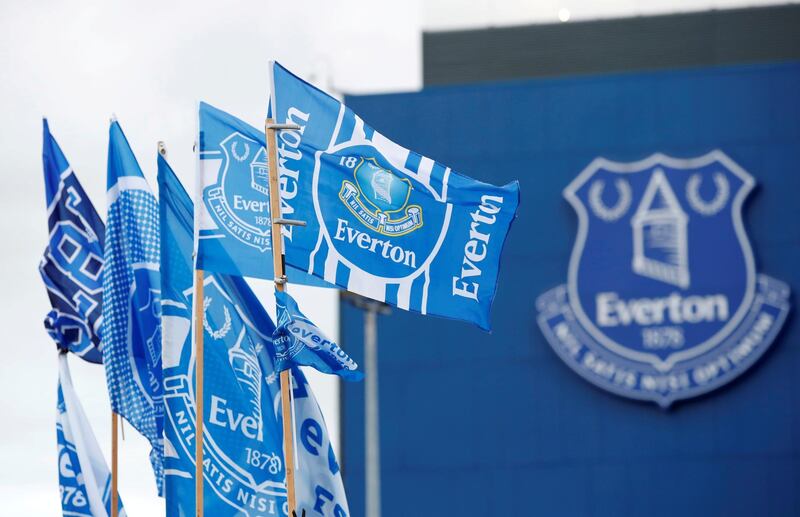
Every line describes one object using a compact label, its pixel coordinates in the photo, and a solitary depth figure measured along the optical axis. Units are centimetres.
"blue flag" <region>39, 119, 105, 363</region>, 2044
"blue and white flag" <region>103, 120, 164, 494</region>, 1889
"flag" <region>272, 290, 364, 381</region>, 1504
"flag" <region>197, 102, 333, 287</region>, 1616
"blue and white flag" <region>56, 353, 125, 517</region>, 1953
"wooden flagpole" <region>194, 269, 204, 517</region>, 1603
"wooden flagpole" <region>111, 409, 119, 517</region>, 1852
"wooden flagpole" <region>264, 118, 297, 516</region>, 1475
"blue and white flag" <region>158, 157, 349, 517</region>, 1688
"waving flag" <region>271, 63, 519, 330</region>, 1559
